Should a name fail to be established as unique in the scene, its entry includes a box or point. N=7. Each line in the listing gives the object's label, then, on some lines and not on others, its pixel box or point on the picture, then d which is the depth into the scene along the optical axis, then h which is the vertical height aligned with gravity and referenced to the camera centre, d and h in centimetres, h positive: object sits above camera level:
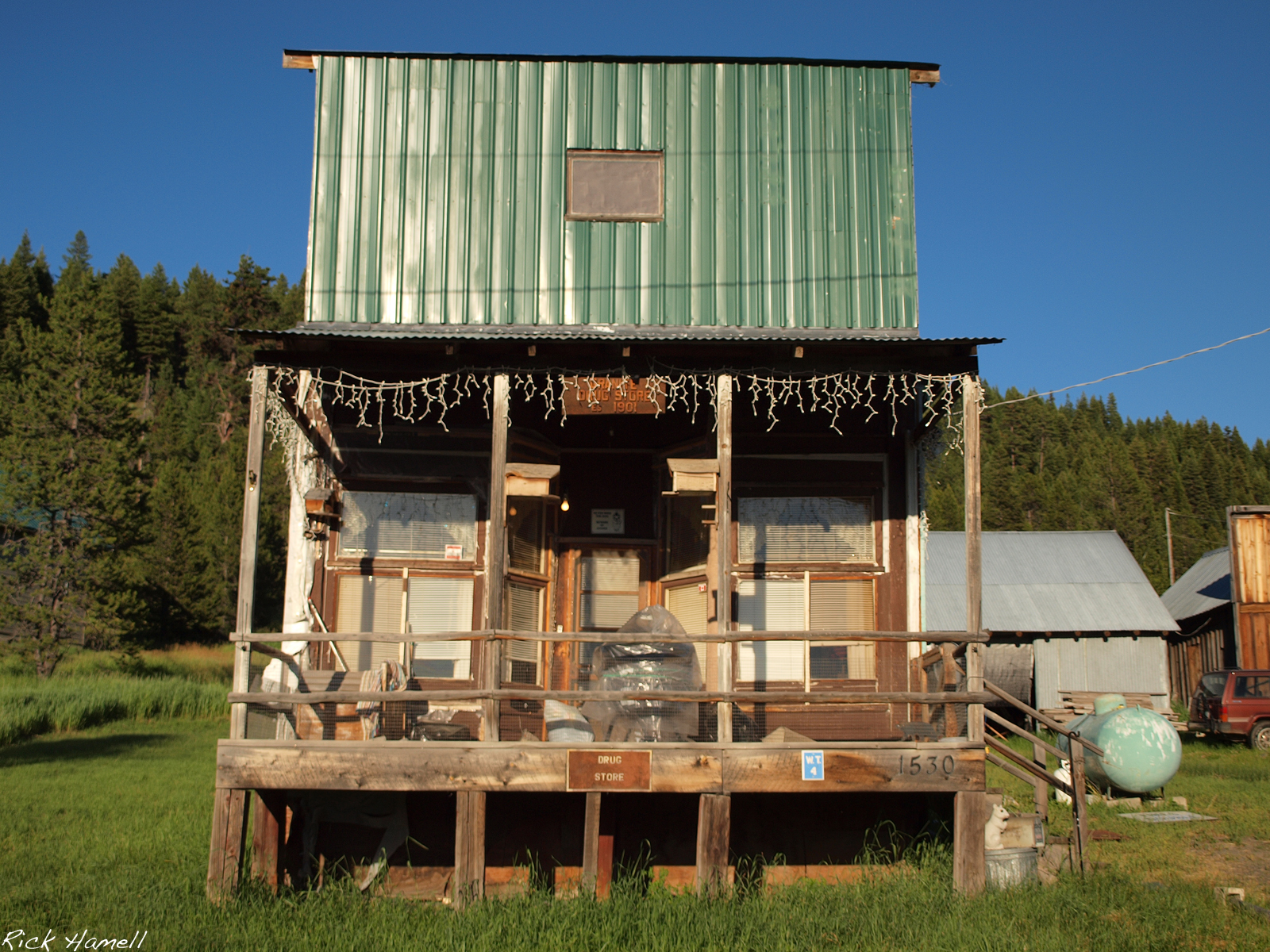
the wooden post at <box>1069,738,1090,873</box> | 963 -187
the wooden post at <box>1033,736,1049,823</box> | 1034 -179
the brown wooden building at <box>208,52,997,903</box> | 954 +190
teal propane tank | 1515 -196
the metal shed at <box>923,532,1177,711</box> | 2583 -22
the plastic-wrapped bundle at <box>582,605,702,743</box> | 910 -67
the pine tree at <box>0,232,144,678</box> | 3509 +367
